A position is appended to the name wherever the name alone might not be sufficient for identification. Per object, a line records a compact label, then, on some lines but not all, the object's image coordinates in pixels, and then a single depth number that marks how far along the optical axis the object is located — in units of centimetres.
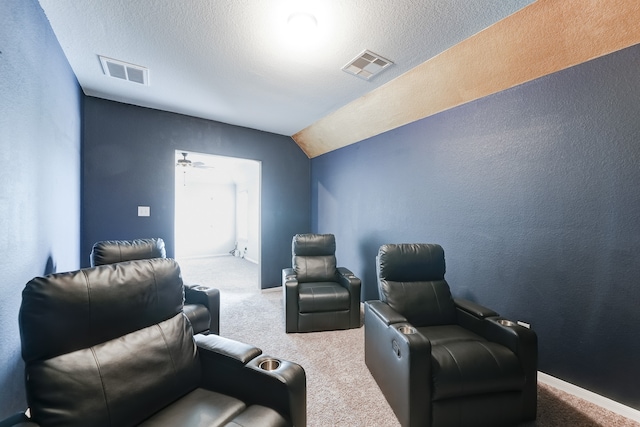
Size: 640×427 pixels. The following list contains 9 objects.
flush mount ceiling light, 172
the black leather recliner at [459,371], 141
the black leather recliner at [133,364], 94
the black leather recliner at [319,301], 277
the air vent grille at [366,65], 218
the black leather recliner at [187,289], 220
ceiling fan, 474
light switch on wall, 333
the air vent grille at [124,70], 229
